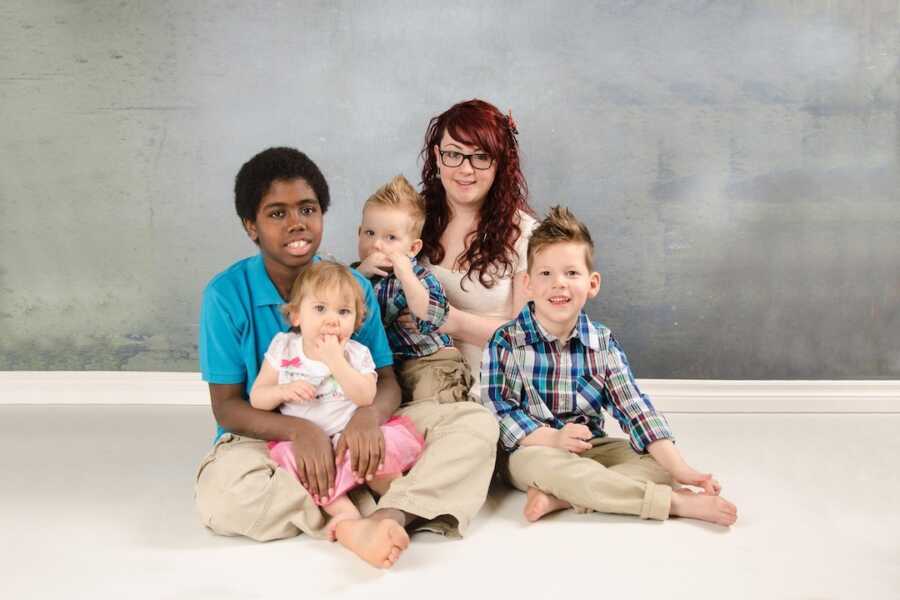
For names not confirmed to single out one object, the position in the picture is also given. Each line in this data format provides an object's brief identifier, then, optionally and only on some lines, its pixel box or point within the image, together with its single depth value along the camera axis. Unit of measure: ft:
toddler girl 7.55
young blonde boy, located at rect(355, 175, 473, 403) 8.70
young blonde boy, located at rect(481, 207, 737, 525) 7.86
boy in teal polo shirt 7.34
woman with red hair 9.38
